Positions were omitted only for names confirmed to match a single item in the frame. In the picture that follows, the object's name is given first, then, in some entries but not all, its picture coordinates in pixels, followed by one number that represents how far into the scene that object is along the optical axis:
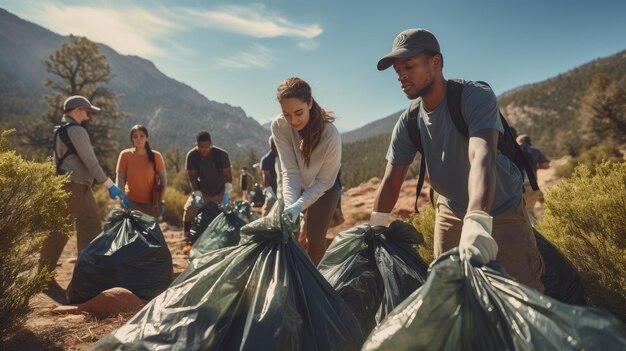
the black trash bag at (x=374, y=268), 1.84
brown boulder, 2.89
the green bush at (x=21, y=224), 2.32
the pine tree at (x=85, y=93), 19.30
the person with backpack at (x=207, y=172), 5.26
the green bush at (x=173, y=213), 10.76
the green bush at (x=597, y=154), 13.77
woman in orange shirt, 4.60
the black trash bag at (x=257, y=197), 9.45
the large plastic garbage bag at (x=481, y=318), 0.89
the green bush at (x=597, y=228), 2.28
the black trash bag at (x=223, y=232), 3.96
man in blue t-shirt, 1.68
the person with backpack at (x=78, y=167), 3.87
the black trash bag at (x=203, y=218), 5.07
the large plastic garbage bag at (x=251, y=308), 1.33
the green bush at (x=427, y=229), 3.29
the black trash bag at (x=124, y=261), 3.30
